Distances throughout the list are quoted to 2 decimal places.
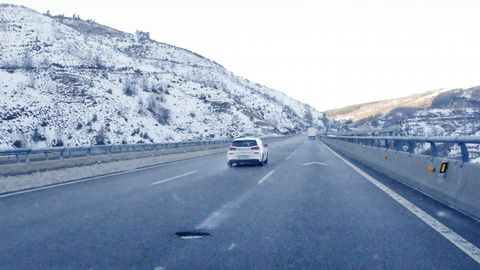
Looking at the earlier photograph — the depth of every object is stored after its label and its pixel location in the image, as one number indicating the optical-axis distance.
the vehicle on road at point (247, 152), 21.23
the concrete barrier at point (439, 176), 8.04
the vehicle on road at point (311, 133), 94.28
